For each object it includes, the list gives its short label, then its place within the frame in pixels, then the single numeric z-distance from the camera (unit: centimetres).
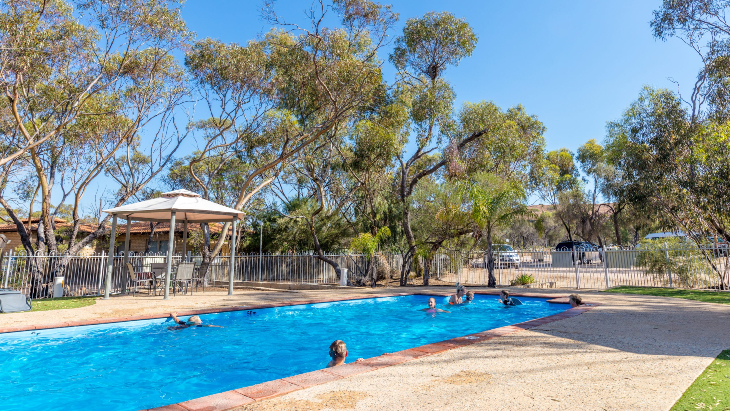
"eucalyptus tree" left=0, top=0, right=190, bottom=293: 1223
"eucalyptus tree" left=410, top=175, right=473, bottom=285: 1557
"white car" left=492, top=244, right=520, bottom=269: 1606
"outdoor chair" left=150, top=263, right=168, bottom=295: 1315
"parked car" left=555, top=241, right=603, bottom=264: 1550
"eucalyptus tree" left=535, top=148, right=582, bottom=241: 3671
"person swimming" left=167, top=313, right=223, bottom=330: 801
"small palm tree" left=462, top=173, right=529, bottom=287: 1464
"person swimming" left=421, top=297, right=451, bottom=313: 1052
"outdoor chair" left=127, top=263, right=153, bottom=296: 1262
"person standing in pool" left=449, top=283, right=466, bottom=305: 1130
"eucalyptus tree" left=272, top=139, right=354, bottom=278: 1908
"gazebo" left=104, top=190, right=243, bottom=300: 1162
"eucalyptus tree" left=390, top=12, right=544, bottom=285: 1797
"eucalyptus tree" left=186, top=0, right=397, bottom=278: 1552
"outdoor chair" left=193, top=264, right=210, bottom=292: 1514
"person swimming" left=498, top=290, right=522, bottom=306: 1088
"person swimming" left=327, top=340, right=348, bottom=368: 465
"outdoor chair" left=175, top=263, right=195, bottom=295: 1236
